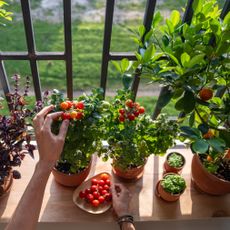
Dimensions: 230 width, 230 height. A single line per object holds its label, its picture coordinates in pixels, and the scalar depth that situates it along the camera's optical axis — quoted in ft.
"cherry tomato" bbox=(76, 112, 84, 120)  3.66
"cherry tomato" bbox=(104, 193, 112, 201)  4.44
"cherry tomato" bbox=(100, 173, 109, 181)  4.65
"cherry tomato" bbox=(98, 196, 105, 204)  4.37
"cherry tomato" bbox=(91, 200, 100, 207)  4.31
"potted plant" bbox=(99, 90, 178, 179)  4.00
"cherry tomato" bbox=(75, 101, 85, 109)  3.69
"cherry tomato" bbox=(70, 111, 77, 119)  3.59
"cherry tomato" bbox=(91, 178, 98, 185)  4.56
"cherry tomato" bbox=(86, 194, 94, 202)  4.34
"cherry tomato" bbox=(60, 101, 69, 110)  3.63
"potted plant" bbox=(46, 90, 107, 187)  3.70
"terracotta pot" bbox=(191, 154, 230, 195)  4.25
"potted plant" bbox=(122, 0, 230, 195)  3.03
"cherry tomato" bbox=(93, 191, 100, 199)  4.39
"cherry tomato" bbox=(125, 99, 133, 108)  3.97
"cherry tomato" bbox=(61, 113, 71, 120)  3.57
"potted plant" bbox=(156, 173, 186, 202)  4.33
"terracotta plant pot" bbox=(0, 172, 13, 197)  4.27
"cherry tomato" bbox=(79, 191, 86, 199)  4.42
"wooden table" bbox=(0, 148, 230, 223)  4.36
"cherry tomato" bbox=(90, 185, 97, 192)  4.46
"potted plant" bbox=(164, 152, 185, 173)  4.64
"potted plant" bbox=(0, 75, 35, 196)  3.78
